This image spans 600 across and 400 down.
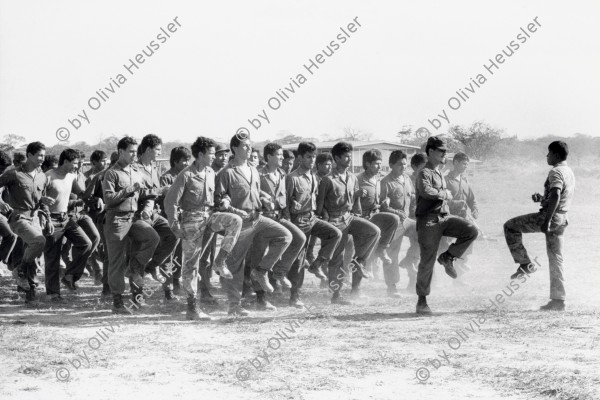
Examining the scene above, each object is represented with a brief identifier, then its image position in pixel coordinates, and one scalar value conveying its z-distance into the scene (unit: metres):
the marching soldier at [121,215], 17.53
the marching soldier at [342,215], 19.69
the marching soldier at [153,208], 18.09
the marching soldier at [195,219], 16.78
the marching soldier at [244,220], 17.33
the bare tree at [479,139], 116.31
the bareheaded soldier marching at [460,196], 22.33
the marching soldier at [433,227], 17.30
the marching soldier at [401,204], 21.97
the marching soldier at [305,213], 19.02
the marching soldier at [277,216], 18.41
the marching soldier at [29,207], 19.06
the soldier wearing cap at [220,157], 20.73
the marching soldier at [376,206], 21.19
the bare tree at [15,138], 99.16
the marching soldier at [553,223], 17.09
